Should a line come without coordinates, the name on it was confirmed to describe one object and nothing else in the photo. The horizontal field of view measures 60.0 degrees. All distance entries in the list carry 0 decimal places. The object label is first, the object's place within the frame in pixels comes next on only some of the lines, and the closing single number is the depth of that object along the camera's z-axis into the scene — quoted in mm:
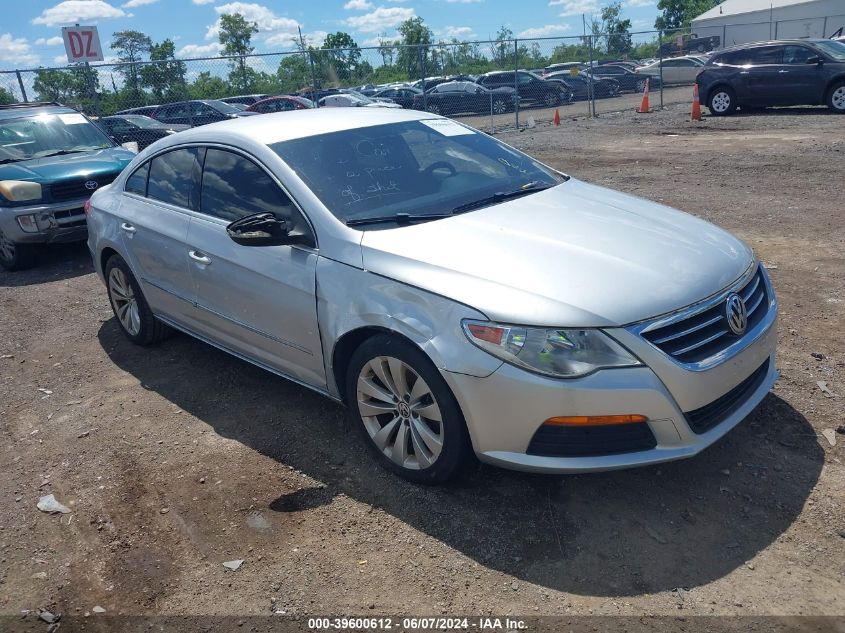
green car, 8039
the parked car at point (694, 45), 38250
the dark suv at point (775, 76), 16484
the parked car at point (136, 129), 16125
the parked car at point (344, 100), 23016
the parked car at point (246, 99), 20312
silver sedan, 2924
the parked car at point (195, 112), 16531
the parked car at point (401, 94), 24500
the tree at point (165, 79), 15336
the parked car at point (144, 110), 15992
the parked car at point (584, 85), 26953
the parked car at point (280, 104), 20641
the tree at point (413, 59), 18438
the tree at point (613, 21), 69750
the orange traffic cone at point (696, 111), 17500
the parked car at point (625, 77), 28453
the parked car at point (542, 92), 25891
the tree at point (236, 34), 55094
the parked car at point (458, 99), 23312
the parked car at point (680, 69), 29094
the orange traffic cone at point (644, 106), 20575
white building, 41012
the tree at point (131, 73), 14945
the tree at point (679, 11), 75625
